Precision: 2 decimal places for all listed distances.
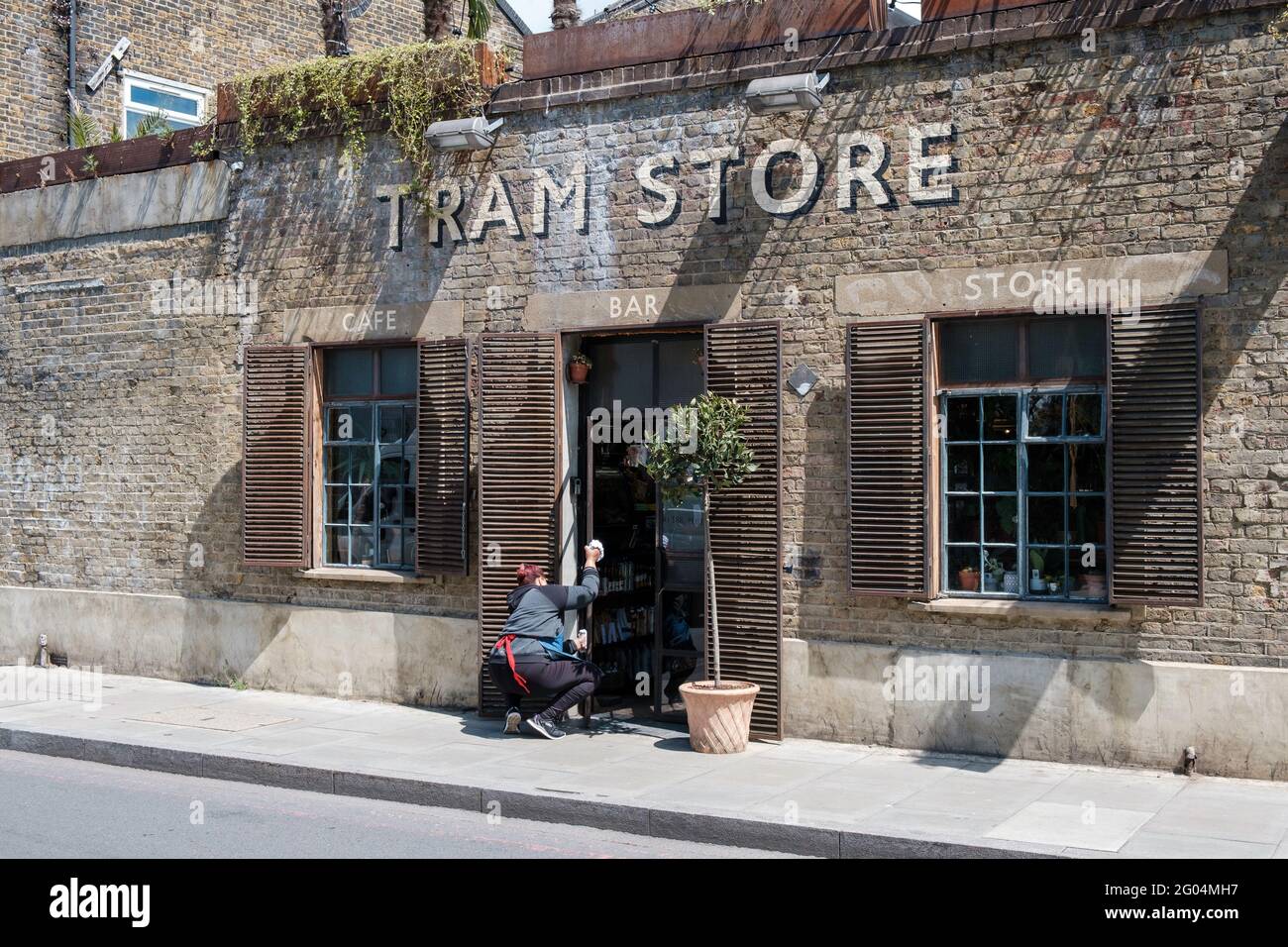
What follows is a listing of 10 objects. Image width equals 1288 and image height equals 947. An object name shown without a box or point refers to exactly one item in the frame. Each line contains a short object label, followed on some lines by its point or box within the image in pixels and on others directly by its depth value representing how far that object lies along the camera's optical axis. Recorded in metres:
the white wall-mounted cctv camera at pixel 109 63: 19.00
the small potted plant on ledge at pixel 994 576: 9.86
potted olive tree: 9.95
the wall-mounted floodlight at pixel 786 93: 9.85
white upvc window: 19.59
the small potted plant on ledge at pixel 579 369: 11.36
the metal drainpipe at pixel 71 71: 18.83
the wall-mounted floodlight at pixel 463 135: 11.35
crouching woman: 10.48
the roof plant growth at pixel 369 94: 11.86
